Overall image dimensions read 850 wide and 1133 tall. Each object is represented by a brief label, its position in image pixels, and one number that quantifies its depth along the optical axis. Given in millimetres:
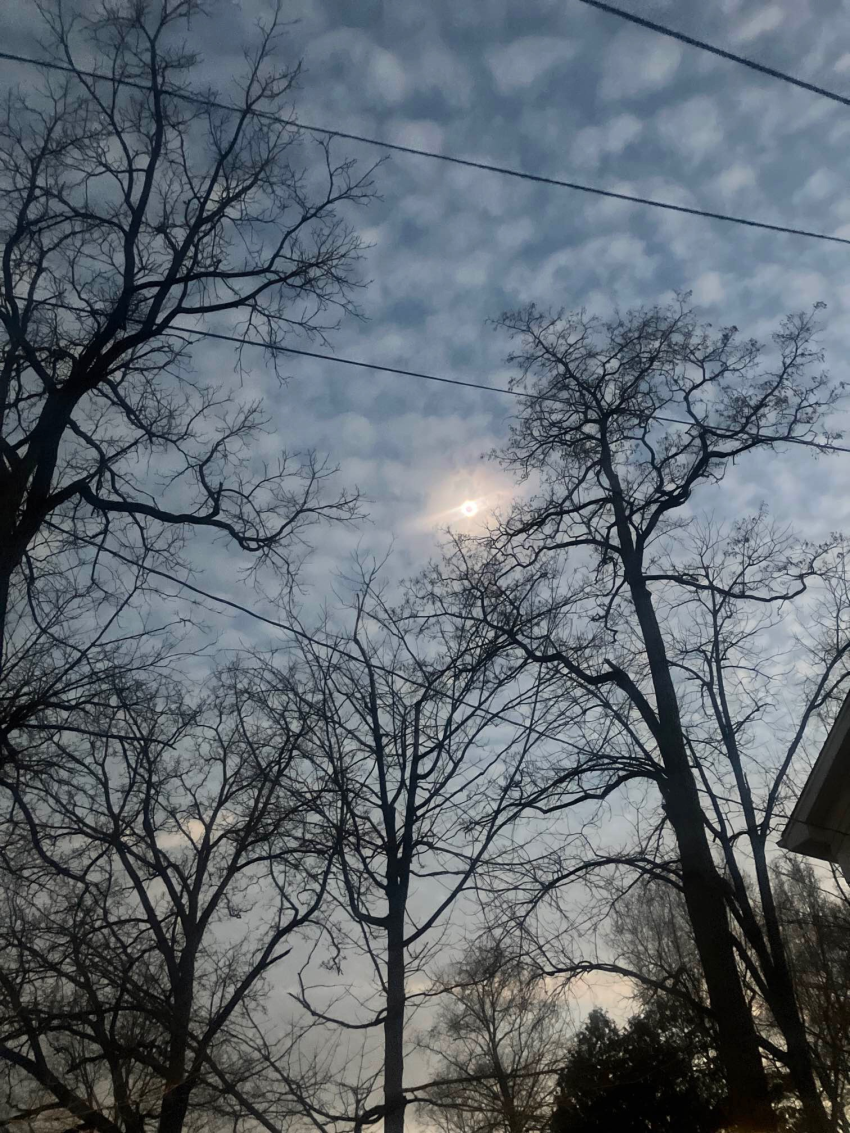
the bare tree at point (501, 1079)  9797
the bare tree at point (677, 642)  9211
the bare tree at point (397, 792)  10586
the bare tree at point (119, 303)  7051
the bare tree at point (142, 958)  10070
